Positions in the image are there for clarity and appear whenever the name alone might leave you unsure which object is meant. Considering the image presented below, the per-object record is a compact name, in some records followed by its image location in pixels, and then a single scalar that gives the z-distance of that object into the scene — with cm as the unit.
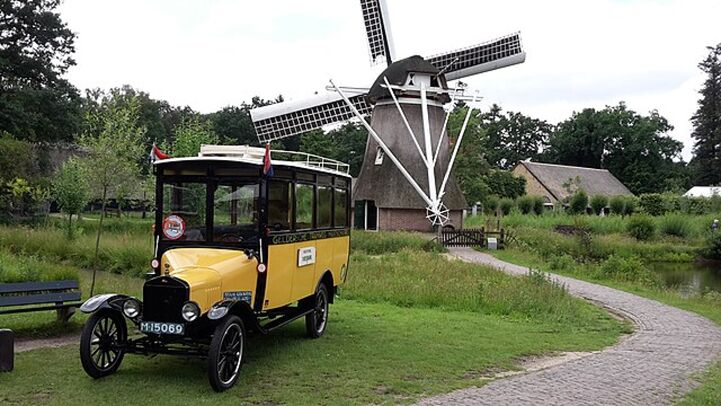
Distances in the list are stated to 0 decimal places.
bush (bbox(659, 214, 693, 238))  4084
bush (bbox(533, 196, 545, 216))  5593
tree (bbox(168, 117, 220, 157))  2681
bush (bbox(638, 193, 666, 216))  5272
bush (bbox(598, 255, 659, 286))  2217
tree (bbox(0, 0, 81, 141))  3431
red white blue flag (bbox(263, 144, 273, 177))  828
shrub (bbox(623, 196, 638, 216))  5453
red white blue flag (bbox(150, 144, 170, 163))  878
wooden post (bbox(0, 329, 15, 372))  766
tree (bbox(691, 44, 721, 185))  7819
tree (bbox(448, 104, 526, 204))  4847
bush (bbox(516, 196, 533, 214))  5556
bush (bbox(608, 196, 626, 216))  5522
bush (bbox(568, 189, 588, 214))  5622
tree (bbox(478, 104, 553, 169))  8769
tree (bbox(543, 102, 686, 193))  7775
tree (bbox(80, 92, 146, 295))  1522
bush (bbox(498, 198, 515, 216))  5471
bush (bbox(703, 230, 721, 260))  3553
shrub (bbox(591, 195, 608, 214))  5881
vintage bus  739
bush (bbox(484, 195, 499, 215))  5518
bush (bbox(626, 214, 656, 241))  3919
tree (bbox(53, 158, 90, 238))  2912
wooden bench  984
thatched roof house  6694
